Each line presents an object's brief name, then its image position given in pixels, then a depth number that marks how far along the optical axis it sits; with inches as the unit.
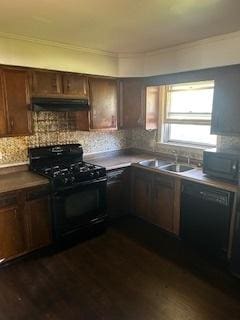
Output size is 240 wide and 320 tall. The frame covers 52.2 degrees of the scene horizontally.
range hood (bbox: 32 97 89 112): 112.4
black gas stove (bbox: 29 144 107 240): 112.0
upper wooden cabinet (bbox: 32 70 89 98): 113.4
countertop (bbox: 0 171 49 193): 99.9
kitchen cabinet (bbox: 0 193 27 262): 99.3
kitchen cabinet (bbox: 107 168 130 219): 137.1
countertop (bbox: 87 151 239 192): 103.1
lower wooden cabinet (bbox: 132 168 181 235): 123.7
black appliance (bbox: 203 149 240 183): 102.7
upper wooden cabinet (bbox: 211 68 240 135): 104.2
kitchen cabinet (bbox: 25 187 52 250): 105.8
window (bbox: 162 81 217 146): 131.0
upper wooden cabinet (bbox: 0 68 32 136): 105.6
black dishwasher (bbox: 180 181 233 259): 102.0
